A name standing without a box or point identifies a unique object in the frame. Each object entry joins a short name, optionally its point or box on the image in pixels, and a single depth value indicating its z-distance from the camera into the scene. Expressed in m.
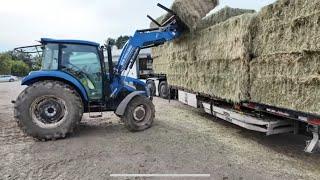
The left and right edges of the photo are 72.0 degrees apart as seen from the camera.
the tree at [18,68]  46.04
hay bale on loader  6.35
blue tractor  5.09
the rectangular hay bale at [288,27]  3.49
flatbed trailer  3.80
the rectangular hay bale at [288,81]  3.51
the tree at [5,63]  42.22
